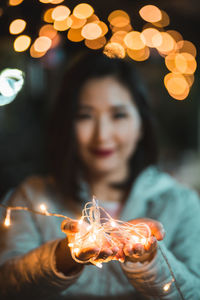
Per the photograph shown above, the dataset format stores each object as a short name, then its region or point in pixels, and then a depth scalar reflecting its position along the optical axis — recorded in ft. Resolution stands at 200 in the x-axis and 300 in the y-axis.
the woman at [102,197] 2.34
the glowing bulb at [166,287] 2.17
